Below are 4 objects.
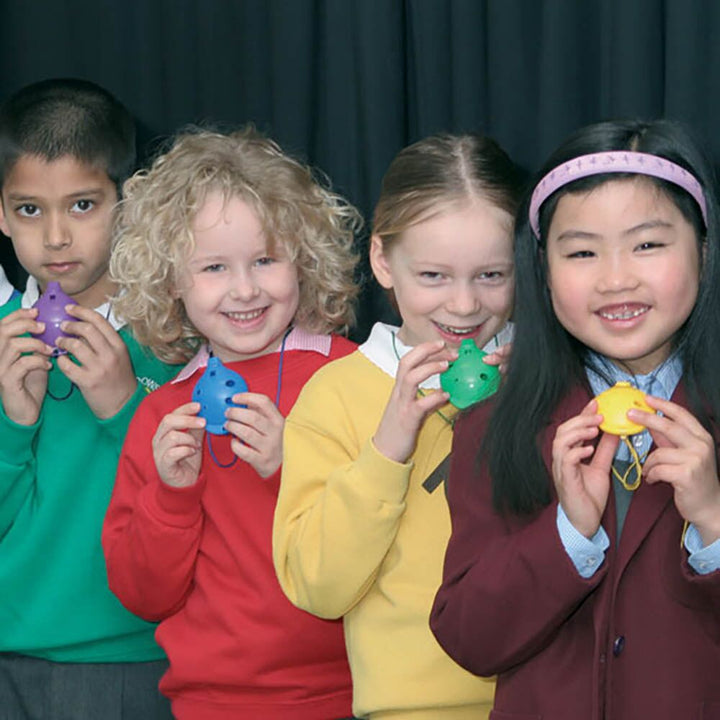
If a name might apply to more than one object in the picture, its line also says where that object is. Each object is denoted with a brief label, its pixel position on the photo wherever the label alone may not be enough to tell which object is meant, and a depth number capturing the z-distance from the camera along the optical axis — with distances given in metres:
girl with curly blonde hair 2.90
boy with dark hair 3.03
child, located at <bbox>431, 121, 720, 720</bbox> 2.62
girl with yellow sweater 2.77
